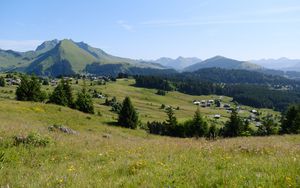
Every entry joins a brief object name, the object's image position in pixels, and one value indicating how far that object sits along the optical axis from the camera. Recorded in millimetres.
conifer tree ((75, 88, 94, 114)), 66824
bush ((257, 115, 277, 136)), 69061
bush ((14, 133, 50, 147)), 11480
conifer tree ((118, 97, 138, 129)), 59947
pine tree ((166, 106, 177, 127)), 76237
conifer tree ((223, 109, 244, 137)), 66525
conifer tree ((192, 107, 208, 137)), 67820
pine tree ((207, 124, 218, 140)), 66515
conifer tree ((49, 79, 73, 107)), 66400
